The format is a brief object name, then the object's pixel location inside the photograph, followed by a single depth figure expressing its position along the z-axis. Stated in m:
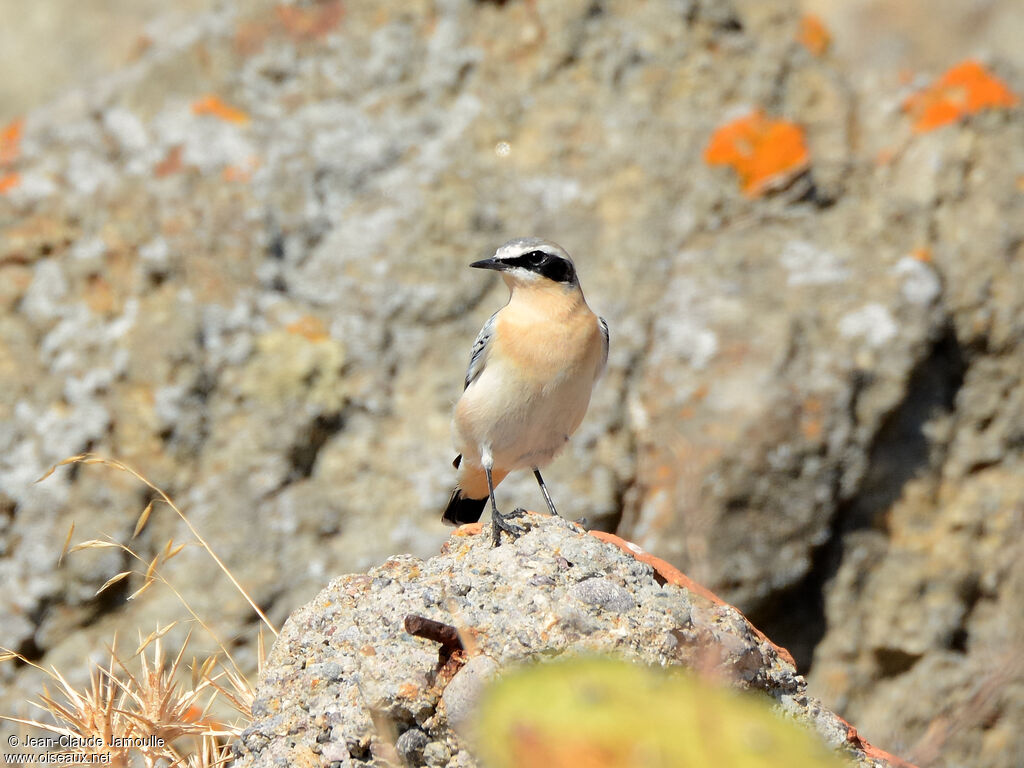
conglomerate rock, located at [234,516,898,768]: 6.28
